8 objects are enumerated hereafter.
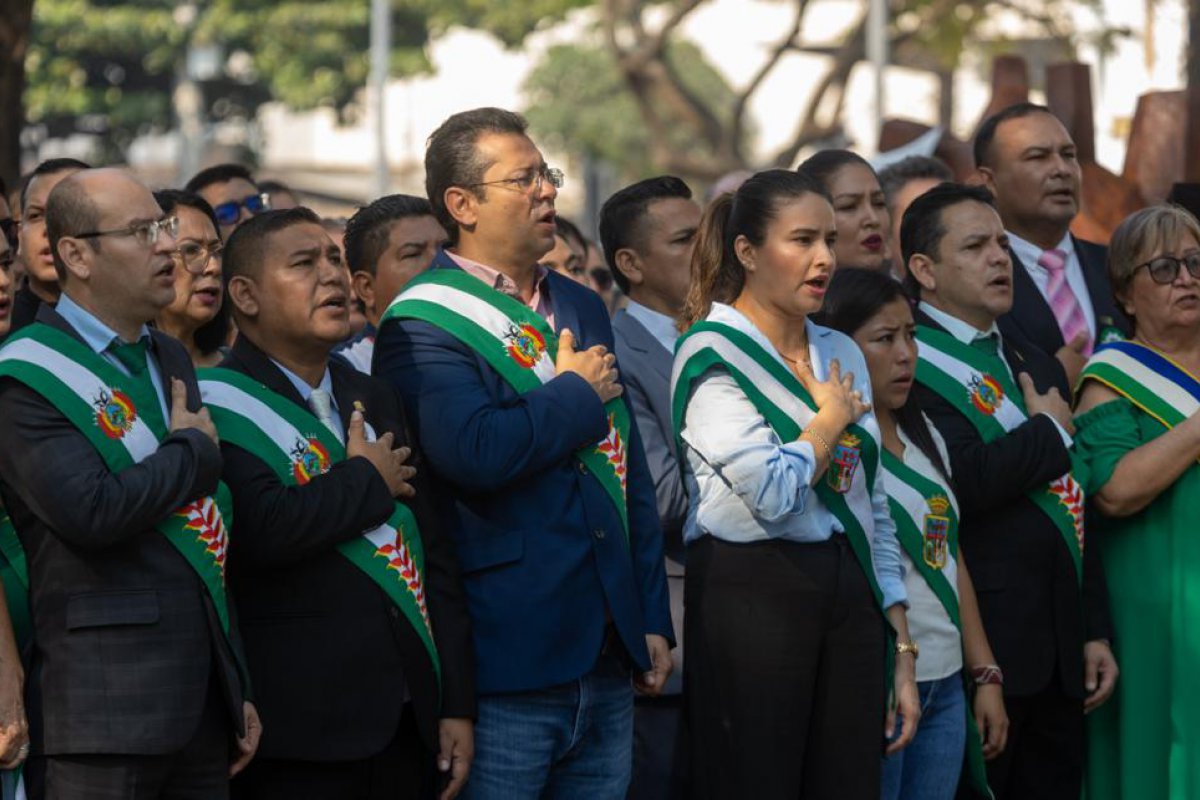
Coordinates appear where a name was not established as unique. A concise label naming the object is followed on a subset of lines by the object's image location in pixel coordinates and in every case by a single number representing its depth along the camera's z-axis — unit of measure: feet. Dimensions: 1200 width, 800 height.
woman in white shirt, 33.43
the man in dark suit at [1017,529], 34.82
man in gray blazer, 35.82
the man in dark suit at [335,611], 28.31
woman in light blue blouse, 30.63
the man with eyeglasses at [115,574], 26.40
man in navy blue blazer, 29.35
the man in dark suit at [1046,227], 41.22
